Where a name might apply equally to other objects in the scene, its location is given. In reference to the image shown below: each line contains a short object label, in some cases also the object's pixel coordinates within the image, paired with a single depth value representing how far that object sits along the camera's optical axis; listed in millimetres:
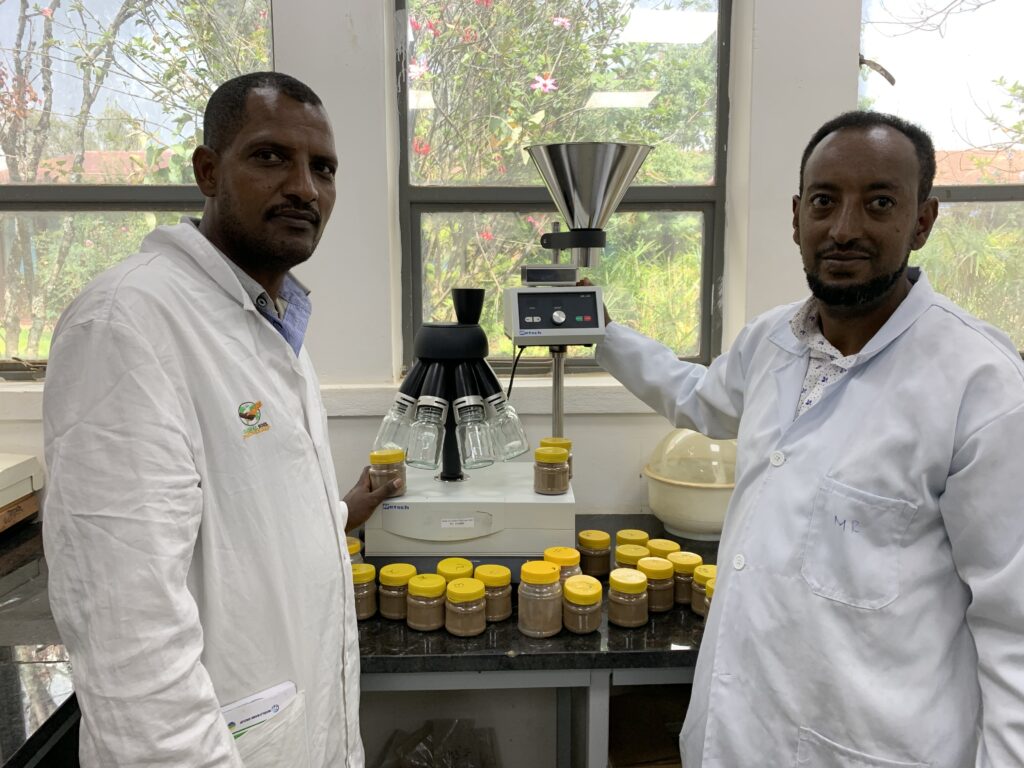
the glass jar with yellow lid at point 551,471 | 1533
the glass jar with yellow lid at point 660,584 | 1471
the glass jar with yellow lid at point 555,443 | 1649
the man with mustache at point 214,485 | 777
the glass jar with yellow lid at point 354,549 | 1526
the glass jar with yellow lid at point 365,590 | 1437
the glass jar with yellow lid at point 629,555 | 1571
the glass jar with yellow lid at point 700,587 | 1456
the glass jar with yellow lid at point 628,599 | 1406
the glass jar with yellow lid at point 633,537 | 1655
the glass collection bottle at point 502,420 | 1604
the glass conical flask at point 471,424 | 1570
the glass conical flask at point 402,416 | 1600
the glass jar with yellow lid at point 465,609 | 1380
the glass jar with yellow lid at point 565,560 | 1461
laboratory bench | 1321
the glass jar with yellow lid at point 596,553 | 1616
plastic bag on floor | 1956
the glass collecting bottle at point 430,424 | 1565
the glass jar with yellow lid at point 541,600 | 1379
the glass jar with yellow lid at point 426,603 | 1397
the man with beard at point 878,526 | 939
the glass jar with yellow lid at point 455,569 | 1462
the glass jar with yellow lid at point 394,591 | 1438
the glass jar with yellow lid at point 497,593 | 1436
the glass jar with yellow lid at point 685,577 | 1498
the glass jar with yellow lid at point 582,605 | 1374
